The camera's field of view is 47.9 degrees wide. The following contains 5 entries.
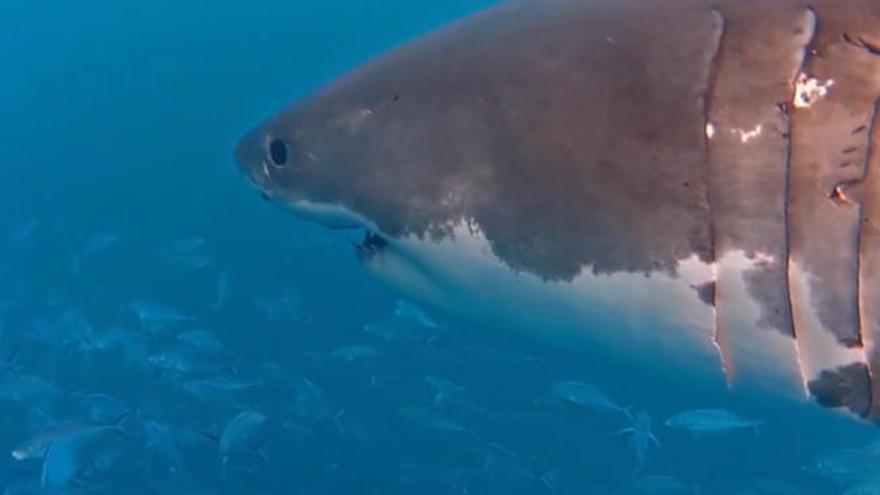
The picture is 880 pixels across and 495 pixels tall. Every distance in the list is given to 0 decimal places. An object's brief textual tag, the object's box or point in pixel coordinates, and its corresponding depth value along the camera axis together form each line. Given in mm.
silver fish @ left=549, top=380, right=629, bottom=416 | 6934
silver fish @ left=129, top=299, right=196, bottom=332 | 9336
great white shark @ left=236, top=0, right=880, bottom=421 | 2188
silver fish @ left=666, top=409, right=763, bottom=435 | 6758
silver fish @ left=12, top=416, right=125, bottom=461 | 6430
